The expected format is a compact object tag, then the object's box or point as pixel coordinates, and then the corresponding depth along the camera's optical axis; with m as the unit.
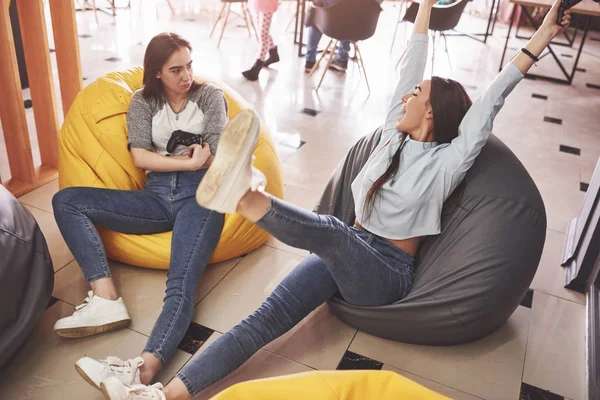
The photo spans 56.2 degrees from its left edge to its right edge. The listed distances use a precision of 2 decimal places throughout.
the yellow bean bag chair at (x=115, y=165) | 2.27
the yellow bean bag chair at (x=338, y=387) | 1.35
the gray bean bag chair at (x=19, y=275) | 1.71
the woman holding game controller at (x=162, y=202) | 1.98
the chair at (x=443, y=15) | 4.98
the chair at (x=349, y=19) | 4.52
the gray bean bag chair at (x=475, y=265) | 1.93
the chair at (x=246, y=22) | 6.23
